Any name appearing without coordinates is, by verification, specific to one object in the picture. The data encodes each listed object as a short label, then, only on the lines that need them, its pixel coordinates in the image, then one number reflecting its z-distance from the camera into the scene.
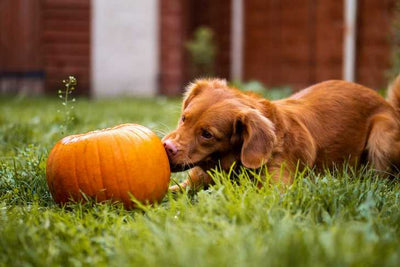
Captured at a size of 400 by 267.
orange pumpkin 2.65
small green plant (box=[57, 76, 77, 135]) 3.15
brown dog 2.95
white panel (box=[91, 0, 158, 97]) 12.00
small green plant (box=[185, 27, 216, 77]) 12.39
